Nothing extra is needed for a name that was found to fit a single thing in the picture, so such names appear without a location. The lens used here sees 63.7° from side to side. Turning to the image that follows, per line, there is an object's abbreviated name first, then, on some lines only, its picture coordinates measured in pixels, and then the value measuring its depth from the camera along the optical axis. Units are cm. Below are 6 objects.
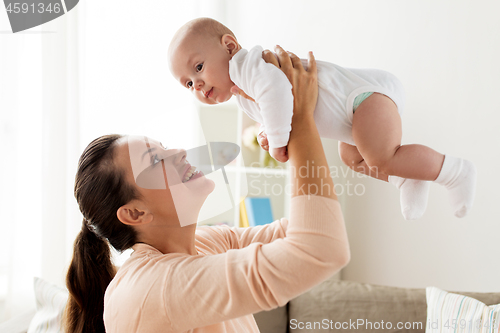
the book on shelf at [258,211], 235
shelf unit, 239
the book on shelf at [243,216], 232
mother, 71
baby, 79
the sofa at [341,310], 165
